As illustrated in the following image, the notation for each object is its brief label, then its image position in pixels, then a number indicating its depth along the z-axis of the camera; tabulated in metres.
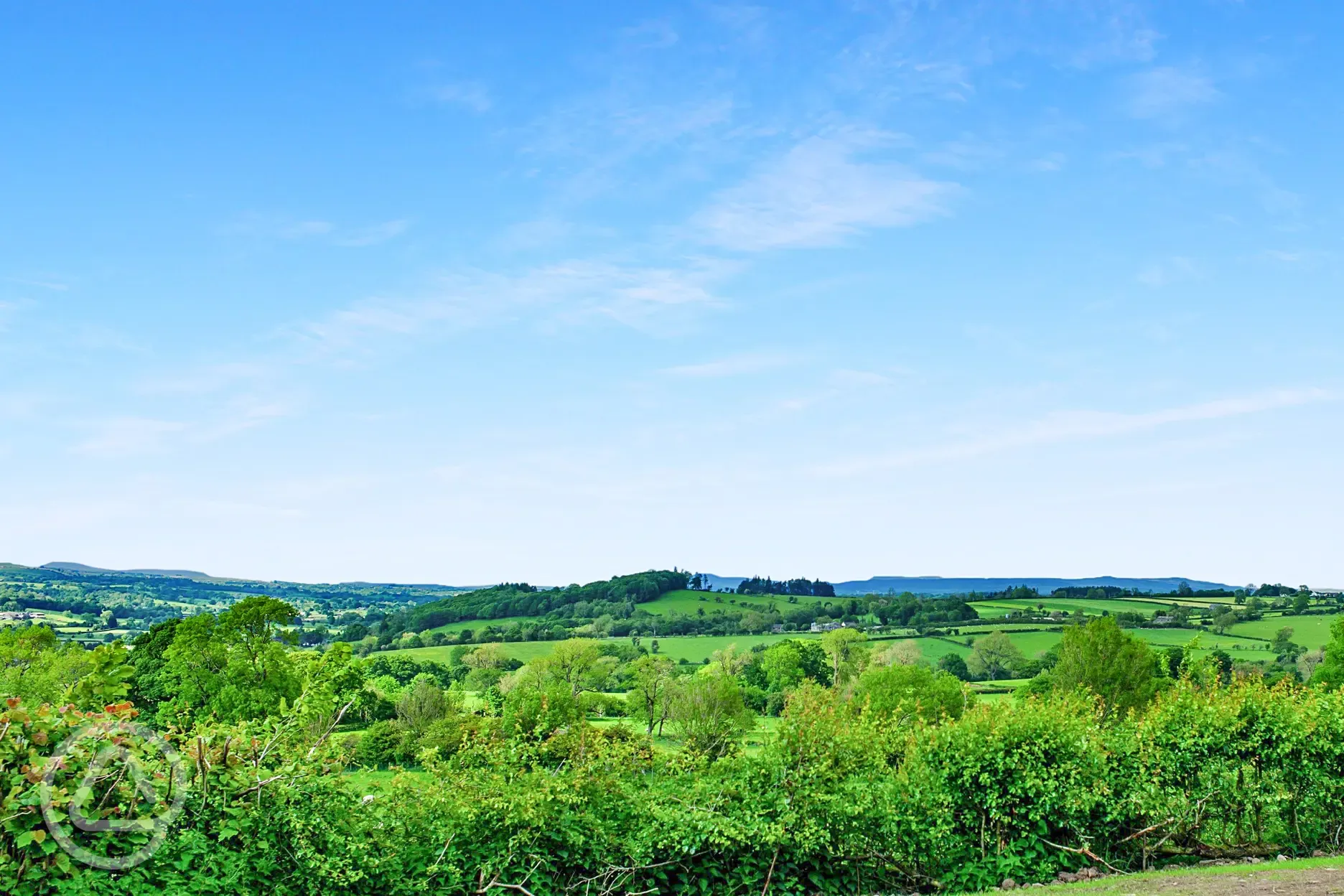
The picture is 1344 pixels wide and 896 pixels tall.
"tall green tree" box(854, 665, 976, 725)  61.62
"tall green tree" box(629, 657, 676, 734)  81.75
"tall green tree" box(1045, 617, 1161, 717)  61.03
